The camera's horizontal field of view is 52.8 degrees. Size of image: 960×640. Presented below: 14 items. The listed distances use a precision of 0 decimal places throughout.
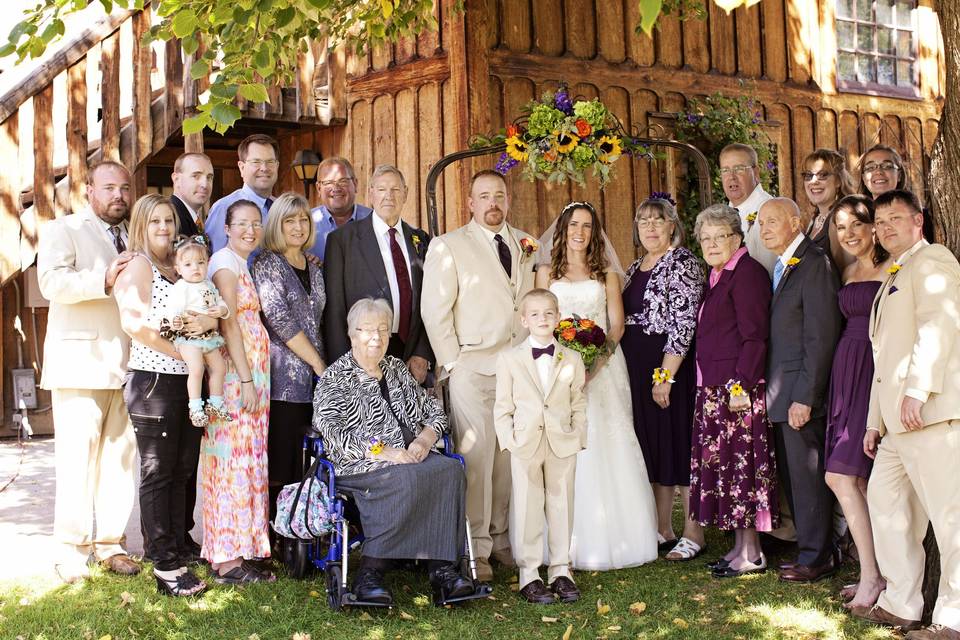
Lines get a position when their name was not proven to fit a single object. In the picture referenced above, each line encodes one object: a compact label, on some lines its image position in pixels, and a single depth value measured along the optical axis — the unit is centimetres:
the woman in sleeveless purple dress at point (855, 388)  449
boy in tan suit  477
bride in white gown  530
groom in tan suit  520
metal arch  616
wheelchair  452
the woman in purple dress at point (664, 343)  544
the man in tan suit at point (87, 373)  496
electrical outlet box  1045
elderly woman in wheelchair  457
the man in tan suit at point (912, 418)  394
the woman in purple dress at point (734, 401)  505
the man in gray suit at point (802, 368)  477
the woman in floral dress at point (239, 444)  489
